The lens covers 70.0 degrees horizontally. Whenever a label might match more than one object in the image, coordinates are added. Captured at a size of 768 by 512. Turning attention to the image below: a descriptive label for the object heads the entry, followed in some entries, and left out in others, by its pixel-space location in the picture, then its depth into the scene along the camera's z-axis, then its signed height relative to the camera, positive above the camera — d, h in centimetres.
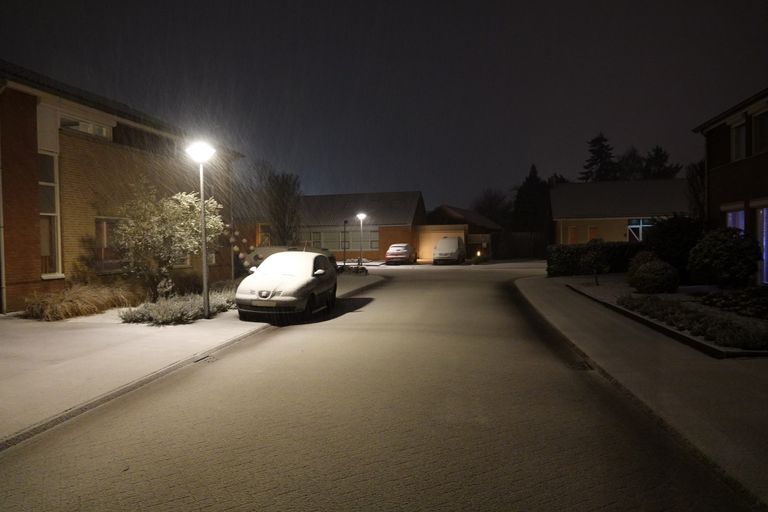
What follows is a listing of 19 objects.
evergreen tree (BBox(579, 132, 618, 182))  8681 +1374
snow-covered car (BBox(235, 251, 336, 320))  1173 -80
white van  3828 -15
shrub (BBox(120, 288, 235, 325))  1141 -128
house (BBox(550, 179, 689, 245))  4200 +298
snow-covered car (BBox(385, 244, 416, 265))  3969 -32
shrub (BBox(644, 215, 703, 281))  1784 +21
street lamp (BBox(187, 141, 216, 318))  1164 +202
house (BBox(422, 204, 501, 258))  4466 +210
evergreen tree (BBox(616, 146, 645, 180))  8362 +1250
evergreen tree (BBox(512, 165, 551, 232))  7488 +590
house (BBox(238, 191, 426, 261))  4622 +242
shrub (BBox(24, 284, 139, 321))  1193 -111
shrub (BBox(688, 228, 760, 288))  1410 -28
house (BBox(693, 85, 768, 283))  1542 +240
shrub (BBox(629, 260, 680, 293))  1497 -87
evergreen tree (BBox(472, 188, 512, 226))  8938 +721
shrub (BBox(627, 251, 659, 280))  1653 -42
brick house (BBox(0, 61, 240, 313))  1291 +218
